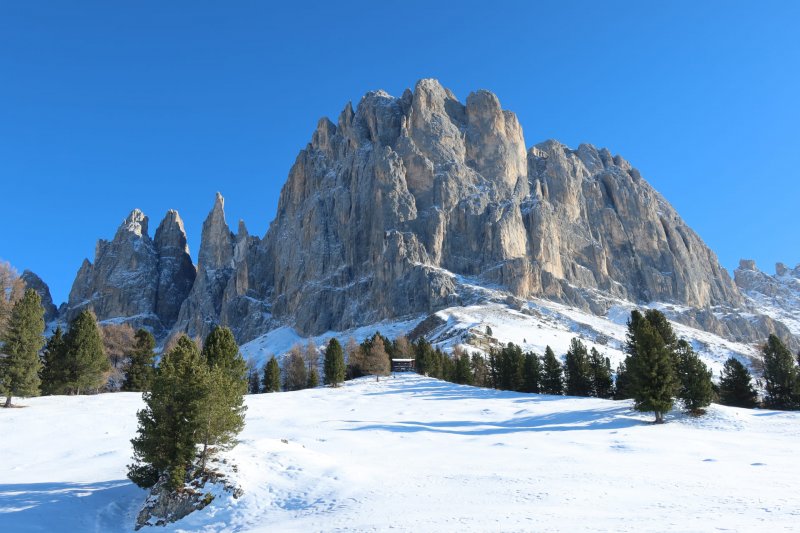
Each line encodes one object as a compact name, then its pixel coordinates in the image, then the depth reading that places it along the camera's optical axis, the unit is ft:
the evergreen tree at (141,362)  181.68
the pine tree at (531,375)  221.87
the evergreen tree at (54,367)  154.10
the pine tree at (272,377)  242.99
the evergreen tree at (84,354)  155.43
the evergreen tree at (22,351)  128.88
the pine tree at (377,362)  244.01
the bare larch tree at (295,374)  280.10
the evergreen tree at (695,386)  125.80
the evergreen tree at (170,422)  69.10
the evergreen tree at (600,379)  203.29
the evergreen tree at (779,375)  168.96
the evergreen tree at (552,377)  219.61
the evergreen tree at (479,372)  266.98
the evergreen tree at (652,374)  124.16
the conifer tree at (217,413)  71.15
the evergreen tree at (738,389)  179.63
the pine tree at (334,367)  220.64
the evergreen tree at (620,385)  180.69
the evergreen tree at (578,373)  208.85
